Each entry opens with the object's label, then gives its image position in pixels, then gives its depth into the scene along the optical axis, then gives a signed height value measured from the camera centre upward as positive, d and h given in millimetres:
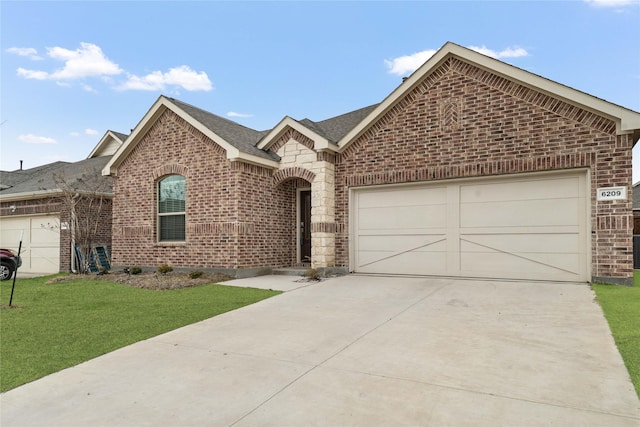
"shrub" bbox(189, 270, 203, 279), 10969 -1532
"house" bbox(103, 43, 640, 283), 8766 +968
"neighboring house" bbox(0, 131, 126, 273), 15005 +66
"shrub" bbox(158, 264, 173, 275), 12070 -1526
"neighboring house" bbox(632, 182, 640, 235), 18422 +828
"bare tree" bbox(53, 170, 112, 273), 13922 +368
